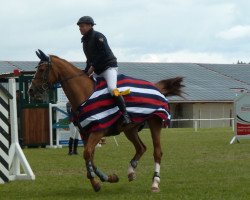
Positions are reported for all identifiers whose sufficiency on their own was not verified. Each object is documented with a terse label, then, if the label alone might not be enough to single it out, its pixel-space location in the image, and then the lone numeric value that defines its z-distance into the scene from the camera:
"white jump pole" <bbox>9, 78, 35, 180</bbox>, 13.28
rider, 11.19
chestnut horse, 10.95
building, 59.94
